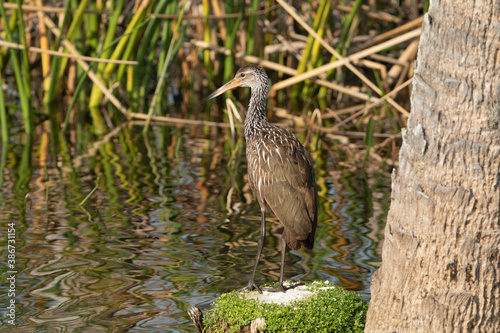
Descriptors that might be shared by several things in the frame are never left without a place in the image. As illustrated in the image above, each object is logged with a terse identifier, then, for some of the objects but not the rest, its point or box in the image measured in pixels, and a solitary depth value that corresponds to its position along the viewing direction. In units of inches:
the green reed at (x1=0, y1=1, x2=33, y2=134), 696.9
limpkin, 388.8
